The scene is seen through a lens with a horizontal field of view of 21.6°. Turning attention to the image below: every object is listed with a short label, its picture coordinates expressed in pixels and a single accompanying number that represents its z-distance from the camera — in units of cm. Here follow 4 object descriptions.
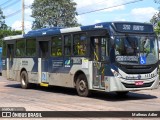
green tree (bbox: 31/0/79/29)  7750
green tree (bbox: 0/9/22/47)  8219
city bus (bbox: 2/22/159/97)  1528
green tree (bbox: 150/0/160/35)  3550
